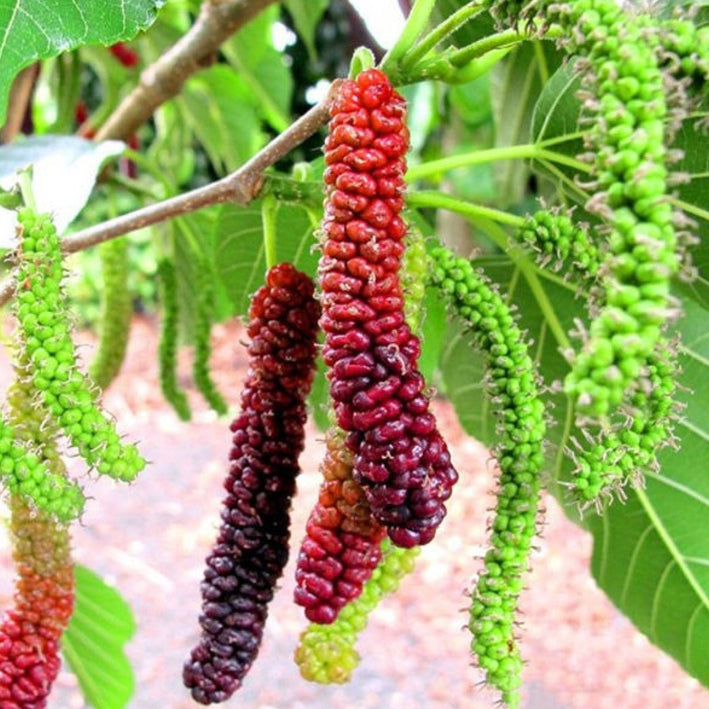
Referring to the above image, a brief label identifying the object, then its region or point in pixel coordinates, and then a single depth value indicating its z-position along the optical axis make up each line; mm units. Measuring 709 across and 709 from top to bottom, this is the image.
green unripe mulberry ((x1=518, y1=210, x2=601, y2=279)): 218
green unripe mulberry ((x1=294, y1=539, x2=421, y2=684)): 246
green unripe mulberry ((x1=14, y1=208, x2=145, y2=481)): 211
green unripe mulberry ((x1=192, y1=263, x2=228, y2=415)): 387
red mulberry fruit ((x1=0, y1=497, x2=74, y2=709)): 259
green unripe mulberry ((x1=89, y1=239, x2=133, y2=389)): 438
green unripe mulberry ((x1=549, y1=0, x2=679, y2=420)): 148
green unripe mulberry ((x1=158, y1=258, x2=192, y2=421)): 416
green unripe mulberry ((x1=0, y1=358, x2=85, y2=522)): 217
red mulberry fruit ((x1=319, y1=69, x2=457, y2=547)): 197
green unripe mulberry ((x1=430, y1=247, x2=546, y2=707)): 218
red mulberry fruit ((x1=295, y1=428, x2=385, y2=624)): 217
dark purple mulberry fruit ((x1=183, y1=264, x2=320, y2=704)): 245
